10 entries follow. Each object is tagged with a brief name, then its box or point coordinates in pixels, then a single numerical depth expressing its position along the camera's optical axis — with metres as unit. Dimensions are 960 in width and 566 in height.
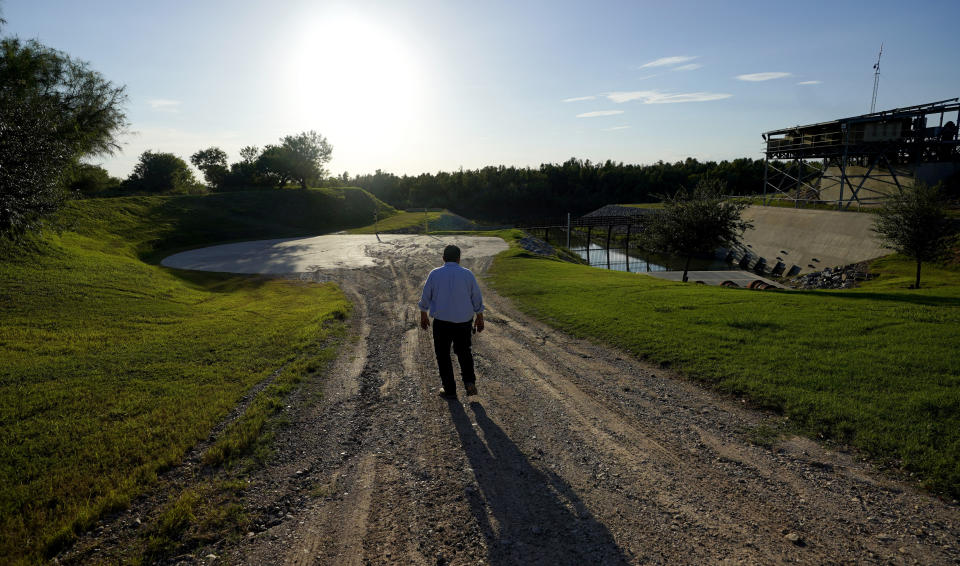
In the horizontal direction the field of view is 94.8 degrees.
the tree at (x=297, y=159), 77.44
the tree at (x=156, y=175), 76.81
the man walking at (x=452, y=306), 7.05
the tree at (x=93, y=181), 60.03
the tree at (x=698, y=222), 26.75
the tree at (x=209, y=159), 101.96
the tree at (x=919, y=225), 22.19
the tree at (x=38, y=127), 15.27
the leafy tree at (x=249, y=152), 92.38
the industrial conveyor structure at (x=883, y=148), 38.16
